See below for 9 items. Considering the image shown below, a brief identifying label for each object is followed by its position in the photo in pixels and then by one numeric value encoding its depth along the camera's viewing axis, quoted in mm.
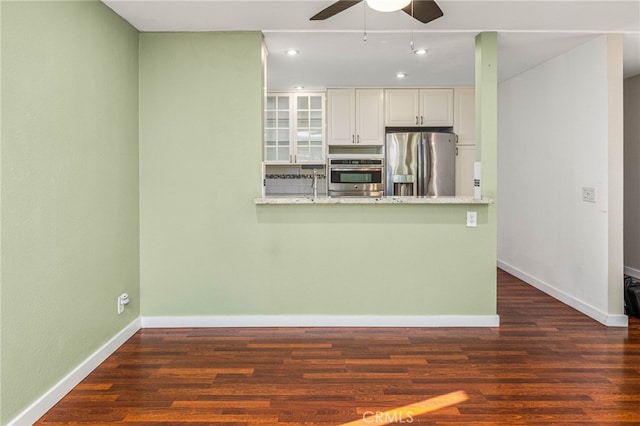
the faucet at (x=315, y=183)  6203
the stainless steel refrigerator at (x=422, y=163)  5727
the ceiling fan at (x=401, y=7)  2310
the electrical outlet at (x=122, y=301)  3301
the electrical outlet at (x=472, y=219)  3691
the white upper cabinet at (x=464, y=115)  5855
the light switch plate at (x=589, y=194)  3906
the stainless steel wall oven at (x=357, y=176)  5840
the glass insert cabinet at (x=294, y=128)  5973
